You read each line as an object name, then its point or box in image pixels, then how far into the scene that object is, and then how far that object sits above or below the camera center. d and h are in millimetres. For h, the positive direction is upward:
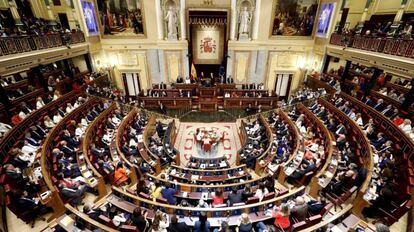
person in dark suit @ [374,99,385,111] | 9484 -3444
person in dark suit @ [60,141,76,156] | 7648 -4270
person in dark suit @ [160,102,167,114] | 13208 -5058
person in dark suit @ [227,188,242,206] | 5812 -4516
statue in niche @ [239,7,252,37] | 14008 +172
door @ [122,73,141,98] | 15680 -4270
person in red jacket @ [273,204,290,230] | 4852 -4239
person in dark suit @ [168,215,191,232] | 4609 -4152
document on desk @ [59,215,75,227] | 4849 -4311
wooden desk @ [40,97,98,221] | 5727 -4034
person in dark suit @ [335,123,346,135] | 8680 -4102
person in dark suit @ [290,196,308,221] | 4886 -4032
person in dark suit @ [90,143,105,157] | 7914 -4517
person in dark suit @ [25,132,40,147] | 7629 -3996
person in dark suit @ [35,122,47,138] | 8320 -3974
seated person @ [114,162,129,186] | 7051 -4790
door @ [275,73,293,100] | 15922 -4299
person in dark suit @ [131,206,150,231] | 4652 -4080
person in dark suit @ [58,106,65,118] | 9797 -3878
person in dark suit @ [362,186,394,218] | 5188 -4230
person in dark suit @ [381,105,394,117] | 9047 -3486
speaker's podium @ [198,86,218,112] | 13289 -4545
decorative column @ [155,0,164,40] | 13602 +337
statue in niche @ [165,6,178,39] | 13867 +97
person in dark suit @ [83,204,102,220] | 4980 -4218
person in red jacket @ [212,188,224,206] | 5871 -4557
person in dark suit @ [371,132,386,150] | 7566 -3965
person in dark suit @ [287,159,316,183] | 6984 -4577
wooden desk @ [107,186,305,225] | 5199 -4319
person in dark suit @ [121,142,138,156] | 8691 -4945
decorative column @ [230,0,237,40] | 13799 +233
